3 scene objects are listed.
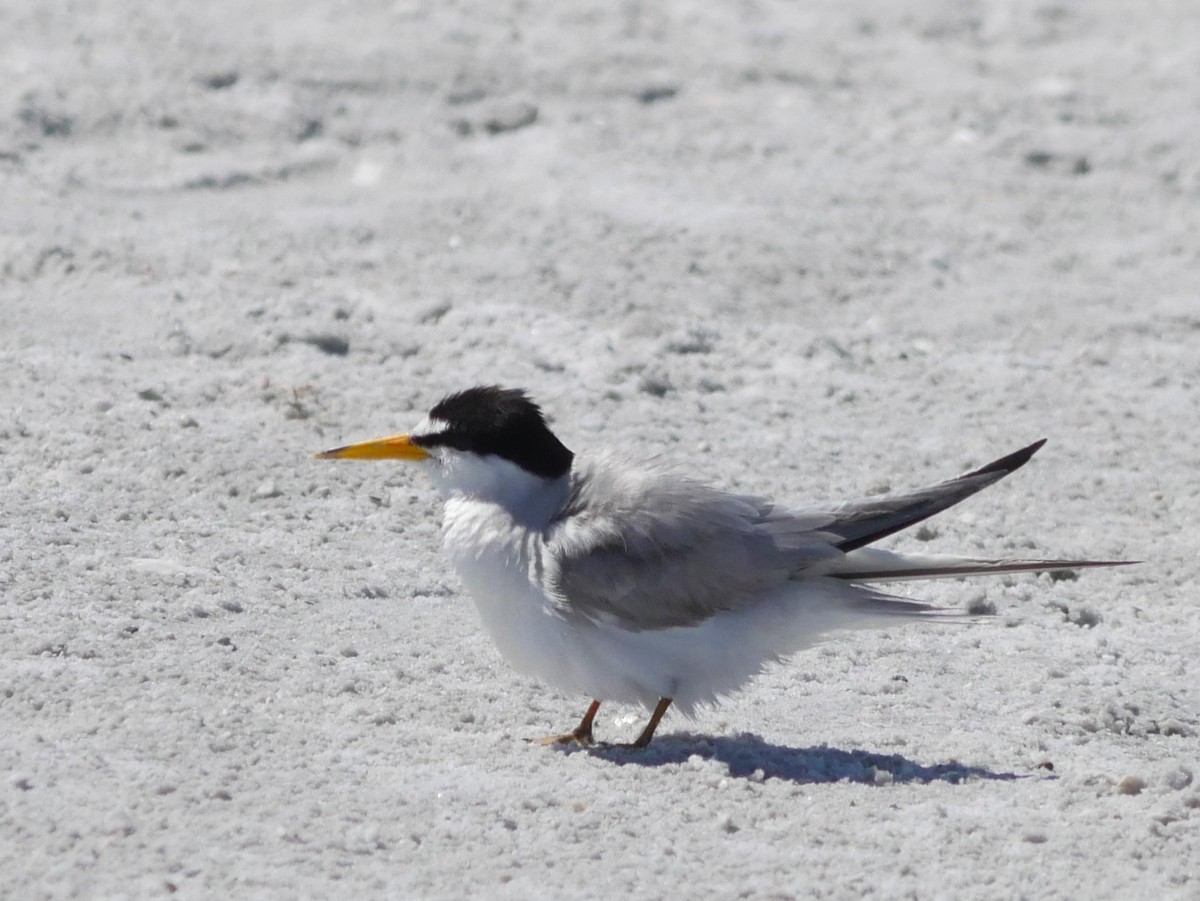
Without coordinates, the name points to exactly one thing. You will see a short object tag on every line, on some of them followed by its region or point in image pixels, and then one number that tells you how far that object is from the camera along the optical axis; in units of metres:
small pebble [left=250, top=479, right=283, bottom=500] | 9.98
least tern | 7.84
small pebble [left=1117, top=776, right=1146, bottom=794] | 7.28
